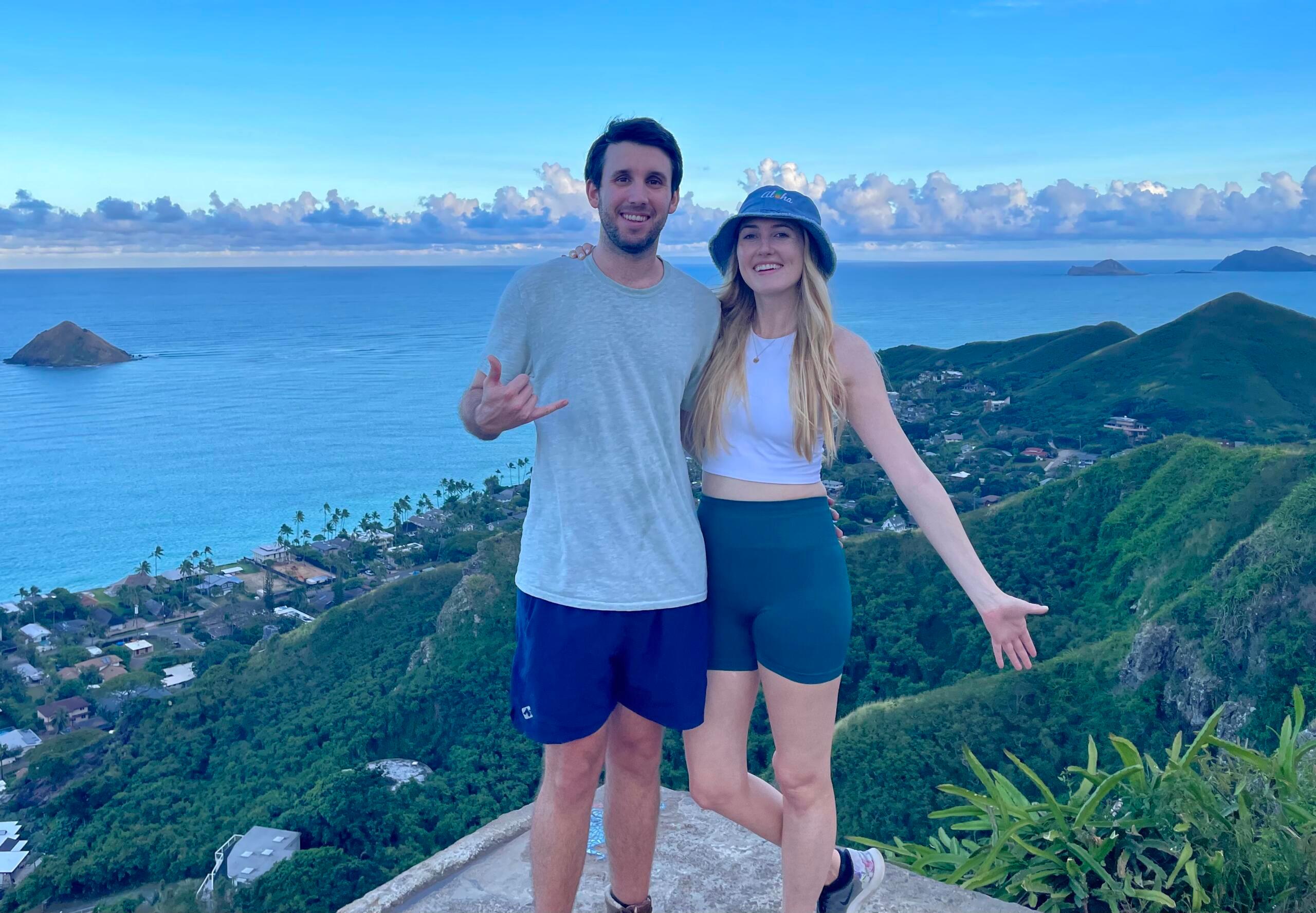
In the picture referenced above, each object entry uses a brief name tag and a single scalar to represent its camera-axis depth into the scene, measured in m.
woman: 2.86
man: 2.70
